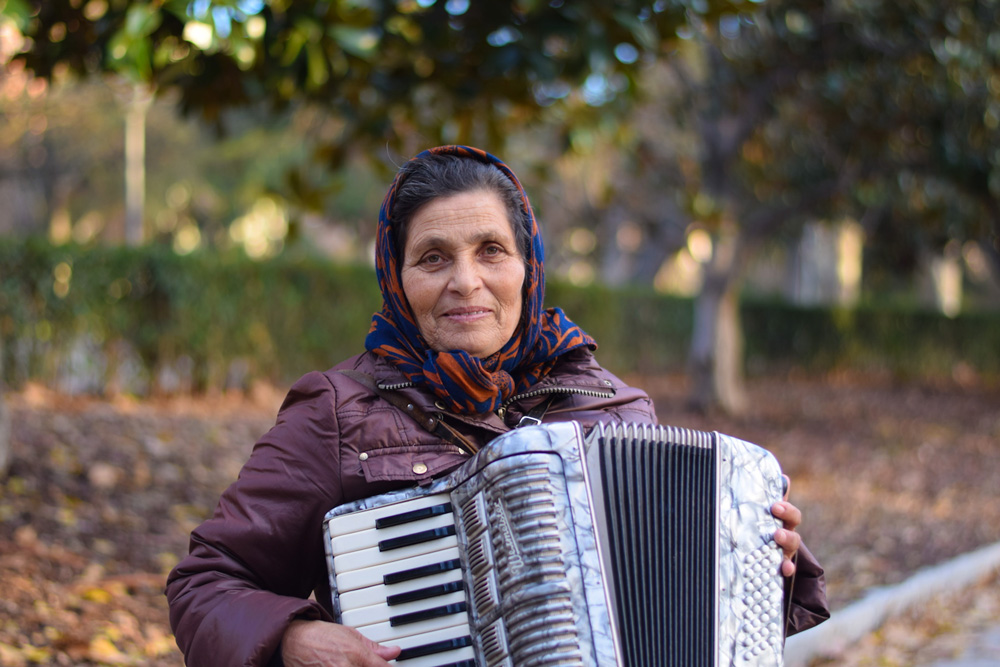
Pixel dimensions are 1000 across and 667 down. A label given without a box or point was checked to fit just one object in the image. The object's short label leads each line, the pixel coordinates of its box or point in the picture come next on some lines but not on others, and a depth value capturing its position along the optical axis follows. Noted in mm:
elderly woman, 1896
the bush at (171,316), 8664
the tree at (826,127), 9547
